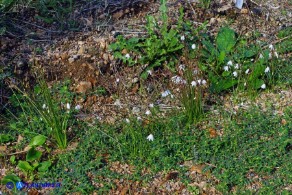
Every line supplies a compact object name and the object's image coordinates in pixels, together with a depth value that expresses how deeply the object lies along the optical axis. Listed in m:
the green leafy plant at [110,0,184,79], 5.33
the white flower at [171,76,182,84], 5.11
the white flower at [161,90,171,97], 4.92
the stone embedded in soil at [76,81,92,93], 5.16
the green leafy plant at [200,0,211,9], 5.89
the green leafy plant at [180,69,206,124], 4.71
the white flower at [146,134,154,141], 4.50
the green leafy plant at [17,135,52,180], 4.42
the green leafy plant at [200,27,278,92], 5.02
